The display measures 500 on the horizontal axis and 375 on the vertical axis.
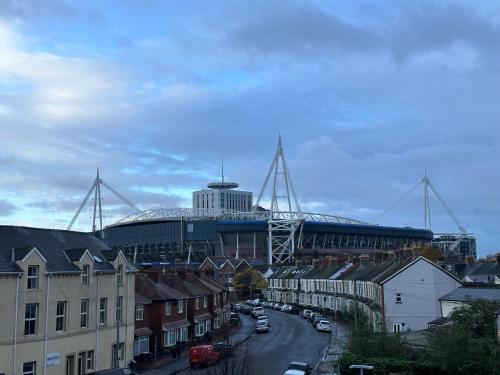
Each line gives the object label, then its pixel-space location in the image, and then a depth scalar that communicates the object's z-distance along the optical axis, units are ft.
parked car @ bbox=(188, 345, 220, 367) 140.34
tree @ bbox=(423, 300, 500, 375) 108.27
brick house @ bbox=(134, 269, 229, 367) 164.55
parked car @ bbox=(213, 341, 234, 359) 112.86
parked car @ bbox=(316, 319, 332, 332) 228.43
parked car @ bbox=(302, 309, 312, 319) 288.80
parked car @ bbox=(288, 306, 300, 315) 326.44
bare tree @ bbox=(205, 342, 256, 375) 94.21
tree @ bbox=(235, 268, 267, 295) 446.19
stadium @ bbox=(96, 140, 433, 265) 631.56
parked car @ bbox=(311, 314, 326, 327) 247.91
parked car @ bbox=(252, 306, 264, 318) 294.05
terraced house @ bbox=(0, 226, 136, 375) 110.73
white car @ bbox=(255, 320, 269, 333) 222.89
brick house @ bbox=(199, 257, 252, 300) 453.58
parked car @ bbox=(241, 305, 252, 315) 326.48
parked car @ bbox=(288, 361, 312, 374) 132.05
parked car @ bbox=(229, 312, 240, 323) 254.68
